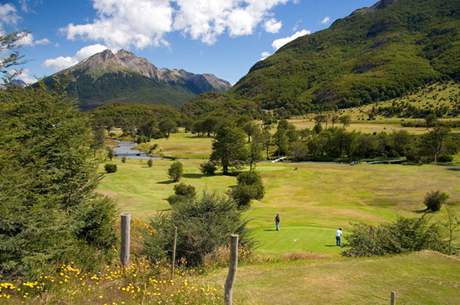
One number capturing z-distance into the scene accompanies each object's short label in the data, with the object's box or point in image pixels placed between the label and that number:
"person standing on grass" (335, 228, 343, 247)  26.95
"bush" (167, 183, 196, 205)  51.82
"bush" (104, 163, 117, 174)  71.07
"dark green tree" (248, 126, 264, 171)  82.75
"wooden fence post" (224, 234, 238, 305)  9.72
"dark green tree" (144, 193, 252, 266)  17.05
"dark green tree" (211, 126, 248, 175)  79.69
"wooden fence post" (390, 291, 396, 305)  9.02
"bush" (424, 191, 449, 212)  48.81
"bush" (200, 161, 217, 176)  78.25
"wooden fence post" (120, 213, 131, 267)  11.64
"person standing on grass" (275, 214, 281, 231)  32.03
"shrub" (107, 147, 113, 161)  86.12
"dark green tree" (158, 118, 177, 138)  167.18
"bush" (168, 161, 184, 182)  67.81
